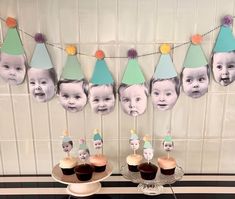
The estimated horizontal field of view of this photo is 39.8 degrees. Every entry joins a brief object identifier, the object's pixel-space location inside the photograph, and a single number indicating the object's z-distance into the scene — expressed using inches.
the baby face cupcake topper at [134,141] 48.5
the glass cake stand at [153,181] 47.0
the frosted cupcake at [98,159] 47.8
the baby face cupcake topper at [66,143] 48.0
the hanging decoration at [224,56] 46.4
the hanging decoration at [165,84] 47.5
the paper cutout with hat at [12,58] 46.8
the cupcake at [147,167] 46.7
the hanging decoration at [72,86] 47.6
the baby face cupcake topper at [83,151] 46.6
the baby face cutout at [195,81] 47.8
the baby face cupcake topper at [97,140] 48.1
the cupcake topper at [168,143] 48.2
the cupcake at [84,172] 45.7
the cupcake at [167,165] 47.5
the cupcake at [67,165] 46.9
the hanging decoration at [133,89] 47.8
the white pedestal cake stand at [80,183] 46.0
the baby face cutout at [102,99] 48.6
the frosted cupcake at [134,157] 48.5
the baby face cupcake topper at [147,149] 47.4
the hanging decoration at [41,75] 47.1
